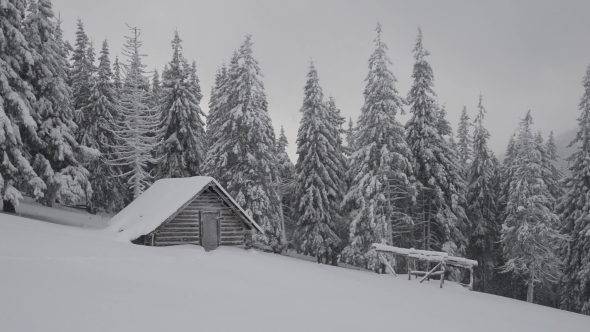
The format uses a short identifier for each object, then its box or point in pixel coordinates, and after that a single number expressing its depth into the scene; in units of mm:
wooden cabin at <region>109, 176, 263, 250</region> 20031
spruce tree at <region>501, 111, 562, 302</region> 30328
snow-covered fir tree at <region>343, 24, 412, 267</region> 27547
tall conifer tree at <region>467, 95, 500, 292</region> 36906
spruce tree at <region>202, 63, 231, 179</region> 32500
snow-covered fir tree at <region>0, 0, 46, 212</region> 20875
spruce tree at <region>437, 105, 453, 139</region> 31819
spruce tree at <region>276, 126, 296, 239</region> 40719
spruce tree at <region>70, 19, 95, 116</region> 38719
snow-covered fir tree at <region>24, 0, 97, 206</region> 24047
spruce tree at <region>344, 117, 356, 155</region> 43956
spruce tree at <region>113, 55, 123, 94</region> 42334
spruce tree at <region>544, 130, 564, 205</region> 39344
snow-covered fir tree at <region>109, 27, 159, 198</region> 32000
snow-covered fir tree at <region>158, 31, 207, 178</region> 33156
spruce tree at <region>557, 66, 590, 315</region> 27562
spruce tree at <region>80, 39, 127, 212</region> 37406
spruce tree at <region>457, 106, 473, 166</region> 41166
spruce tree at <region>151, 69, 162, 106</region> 49031
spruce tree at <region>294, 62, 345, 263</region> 32562
